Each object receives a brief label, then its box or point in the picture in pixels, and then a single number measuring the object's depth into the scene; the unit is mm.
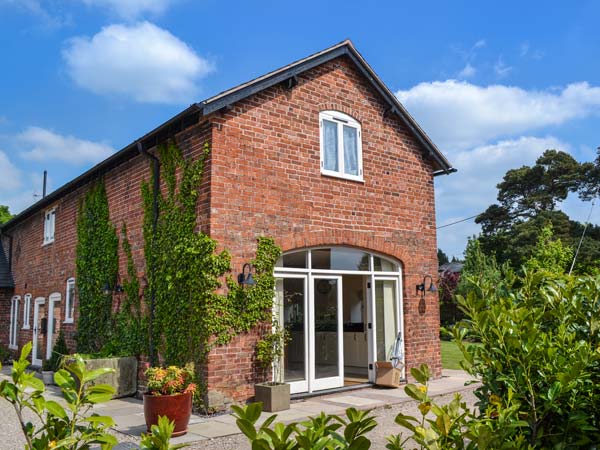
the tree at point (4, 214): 38412
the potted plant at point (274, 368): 8883
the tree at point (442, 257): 64062
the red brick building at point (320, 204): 9578
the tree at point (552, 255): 22673
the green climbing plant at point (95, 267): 12211
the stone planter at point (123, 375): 10320
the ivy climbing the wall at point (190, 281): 9062
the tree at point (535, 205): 36344
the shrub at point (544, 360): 2533
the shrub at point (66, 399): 1926
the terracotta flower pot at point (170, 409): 7449
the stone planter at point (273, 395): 8844
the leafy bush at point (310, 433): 1637
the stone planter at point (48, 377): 13180
